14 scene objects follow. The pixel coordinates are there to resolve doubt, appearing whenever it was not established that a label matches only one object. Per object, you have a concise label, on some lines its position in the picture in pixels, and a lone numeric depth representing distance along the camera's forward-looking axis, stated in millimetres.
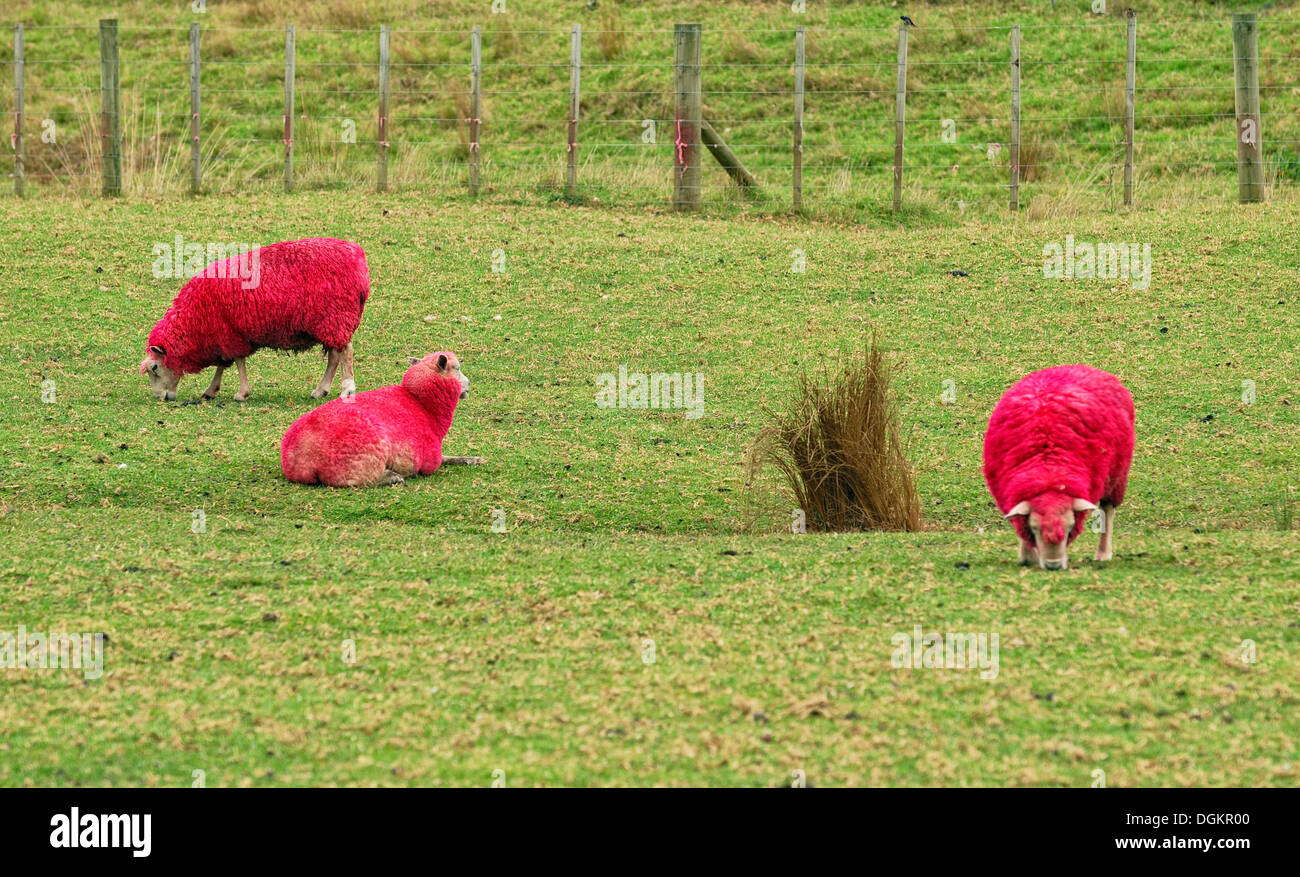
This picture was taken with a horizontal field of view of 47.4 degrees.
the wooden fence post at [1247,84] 15258
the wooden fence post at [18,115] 16578
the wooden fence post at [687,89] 16047
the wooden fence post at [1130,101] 15555
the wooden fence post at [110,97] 16438
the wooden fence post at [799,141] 15875
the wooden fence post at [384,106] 16547
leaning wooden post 16578
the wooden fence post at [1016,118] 15547
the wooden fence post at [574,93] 16234
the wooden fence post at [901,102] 15695
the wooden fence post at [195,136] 16609
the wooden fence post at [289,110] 16828
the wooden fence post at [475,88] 16391
